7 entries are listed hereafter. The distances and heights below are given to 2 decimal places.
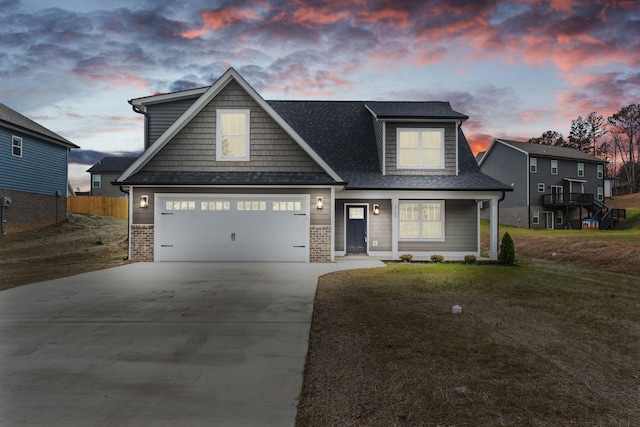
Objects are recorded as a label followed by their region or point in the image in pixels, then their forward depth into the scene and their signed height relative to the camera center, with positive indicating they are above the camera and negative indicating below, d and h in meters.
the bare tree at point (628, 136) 50.41 +12.38
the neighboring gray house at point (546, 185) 32.38 +3.10
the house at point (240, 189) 12.83 +1.03
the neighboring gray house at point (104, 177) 42.09 +4.70
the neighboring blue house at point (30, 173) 19.44 +2.59
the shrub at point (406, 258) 13.78 -1.68
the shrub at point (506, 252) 13.38 -1.39
